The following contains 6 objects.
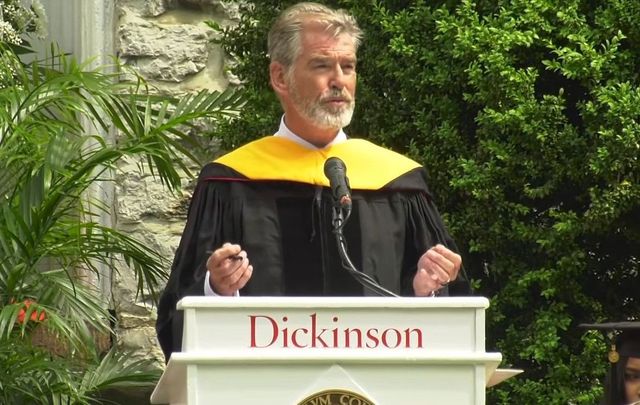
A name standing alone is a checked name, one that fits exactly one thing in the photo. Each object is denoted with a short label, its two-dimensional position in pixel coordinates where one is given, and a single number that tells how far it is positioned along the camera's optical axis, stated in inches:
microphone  352.8
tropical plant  493.0
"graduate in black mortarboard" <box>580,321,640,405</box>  449.1
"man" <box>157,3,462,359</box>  386.3
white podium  306.5
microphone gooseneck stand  344.2
